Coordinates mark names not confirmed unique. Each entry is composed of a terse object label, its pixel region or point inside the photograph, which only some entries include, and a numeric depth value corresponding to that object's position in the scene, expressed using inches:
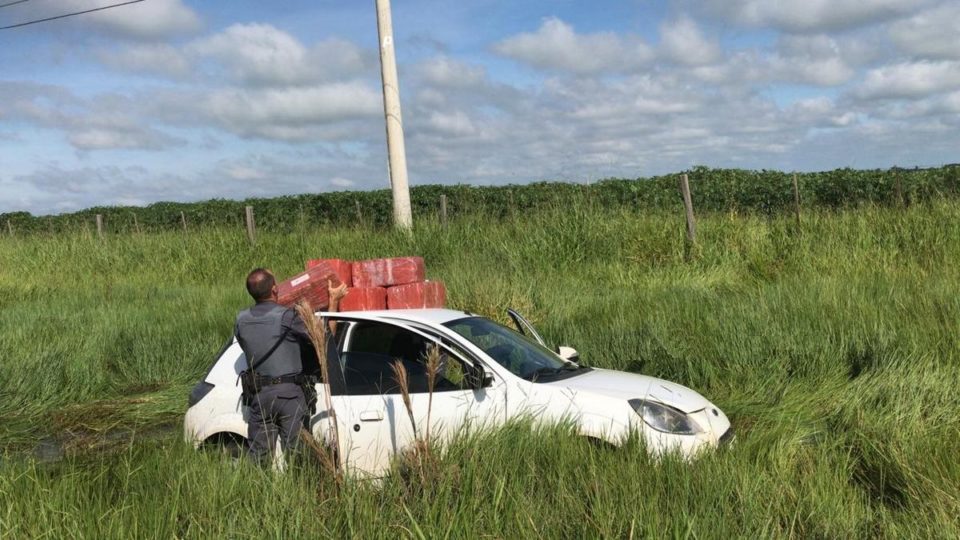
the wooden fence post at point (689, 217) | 634.4
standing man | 233.0
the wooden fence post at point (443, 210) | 731.7
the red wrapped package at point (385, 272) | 345.4
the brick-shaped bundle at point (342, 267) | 333.7
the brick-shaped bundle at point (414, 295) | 351.3
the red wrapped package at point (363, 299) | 339.2
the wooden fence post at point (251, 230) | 836.6
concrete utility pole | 706.8
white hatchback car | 227.1
